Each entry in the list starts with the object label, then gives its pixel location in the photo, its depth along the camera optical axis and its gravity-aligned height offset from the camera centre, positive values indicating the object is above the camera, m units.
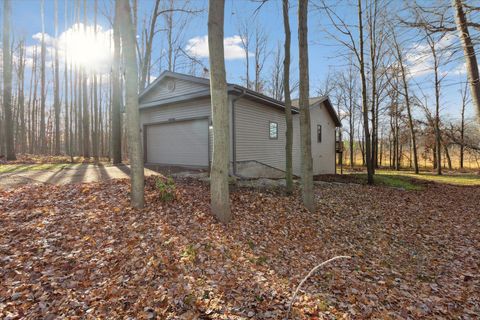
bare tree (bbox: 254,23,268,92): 24.53 +11.08
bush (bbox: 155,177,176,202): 5.76 -0.72
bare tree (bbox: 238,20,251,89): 23.23 +11.23
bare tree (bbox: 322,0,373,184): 11.66 +4.90
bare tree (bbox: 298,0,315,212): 6.41 +1.61
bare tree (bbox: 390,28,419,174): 20.08 +4.12
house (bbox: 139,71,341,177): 10.55 +1.60
